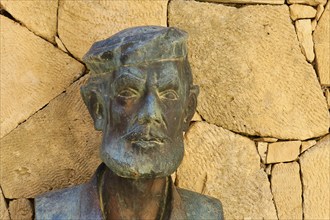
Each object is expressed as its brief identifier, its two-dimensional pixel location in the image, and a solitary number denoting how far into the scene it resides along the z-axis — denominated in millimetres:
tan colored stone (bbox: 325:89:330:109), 3196
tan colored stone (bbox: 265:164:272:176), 3170
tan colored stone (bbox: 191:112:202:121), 3125
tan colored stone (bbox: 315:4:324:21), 3191
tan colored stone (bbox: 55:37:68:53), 3068
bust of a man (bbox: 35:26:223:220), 2254
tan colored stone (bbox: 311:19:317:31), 3196
